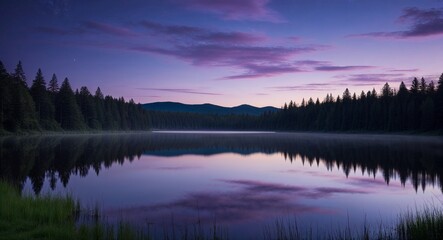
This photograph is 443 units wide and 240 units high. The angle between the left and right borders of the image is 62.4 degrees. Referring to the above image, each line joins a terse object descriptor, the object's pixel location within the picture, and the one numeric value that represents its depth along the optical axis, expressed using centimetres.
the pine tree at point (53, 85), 12055
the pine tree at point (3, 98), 7700
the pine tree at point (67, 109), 11288
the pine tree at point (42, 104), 10144
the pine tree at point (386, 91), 14119
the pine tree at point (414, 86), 12572
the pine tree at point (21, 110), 8112
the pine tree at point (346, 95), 16510
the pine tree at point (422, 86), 12456
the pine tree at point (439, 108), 9762
